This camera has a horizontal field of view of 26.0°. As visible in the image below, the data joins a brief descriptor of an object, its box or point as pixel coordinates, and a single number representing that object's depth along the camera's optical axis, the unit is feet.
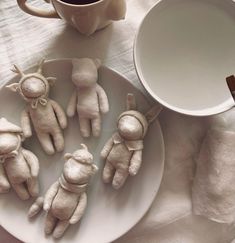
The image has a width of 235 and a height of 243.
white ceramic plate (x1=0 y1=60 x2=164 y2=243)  2.01
